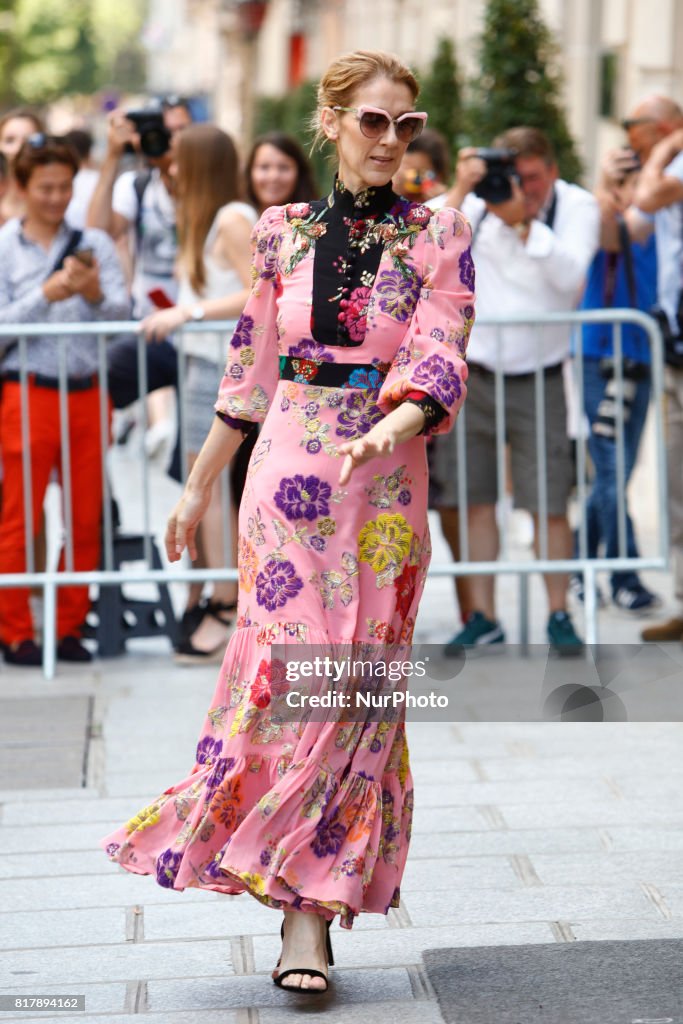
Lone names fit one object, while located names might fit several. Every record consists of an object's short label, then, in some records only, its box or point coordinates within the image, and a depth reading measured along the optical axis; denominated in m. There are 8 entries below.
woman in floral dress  7.26
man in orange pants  14.43
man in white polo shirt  14.43
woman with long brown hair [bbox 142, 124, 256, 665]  14.45
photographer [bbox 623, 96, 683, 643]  14.72
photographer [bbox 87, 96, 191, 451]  16.15
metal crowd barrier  14.14
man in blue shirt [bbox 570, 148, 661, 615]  15.50
